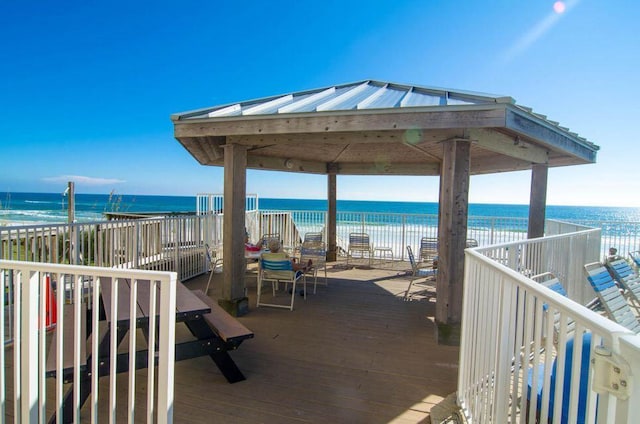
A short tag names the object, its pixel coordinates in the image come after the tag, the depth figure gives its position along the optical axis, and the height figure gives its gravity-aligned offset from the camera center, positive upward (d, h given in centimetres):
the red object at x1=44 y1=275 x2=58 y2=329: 366 -144
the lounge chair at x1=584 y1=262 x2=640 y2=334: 357 -107
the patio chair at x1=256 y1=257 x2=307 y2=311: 474 -116
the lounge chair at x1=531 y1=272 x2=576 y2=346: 274 -73
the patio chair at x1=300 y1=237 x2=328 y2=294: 592 -110
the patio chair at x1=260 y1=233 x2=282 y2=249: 726 -100
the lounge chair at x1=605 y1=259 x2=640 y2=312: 434 -99
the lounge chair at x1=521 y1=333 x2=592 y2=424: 154 -95
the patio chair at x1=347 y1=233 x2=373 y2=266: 785 -110
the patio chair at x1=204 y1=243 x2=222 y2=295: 589 -119
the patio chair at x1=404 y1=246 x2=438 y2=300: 526 -119
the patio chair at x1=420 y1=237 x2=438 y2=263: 700 -105
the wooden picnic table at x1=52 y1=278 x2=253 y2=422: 230 -118
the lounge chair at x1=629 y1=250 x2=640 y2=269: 519 -87
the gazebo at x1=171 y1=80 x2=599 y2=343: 329 +79
